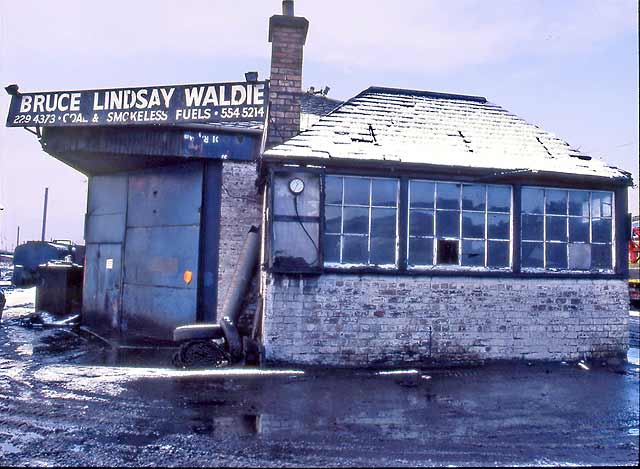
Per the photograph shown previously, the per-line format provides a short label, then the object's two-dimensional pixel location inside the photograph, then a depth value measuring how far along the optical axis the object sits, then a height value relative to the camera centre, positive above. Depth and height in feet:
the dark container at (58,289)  51.98 -2.37
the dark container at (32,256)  91.81 +1.83
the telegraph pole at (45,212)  176.04 +19.40
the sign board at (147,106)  39.82 +13.31
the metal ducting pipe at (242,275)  37.52 -0.40
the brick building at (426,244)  30.30 +2.00
